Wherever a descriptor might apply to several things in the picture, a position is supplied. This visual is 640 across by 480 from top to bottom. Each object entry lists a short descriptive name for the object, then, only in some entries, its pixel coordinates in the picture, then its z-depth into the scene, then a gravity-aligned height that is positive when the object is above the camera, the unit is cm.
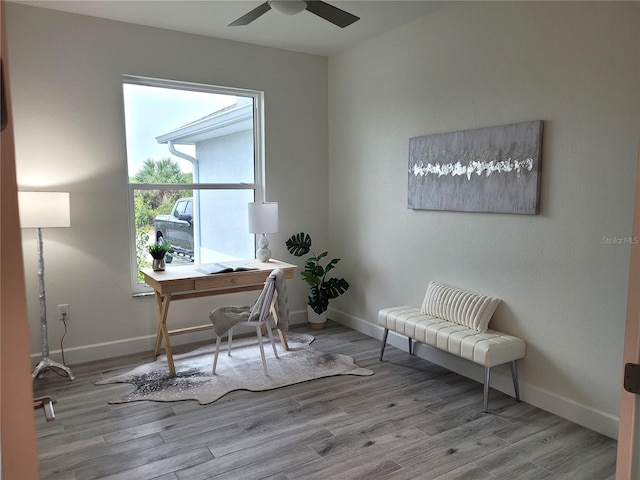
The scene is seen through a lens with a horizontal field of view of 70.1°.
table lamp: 411 -18
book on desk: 387 -61
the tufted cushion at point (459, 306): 325 -81
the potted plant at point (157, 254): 392 -48
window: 409 +29
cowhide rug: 328 -138
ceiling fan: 258 +110
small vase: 392 -57
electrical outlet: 377 -93
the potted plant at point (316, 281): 464 -86
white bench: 299 -94
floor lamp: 322 -14
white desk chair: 345 -90
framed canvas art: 299 +20
